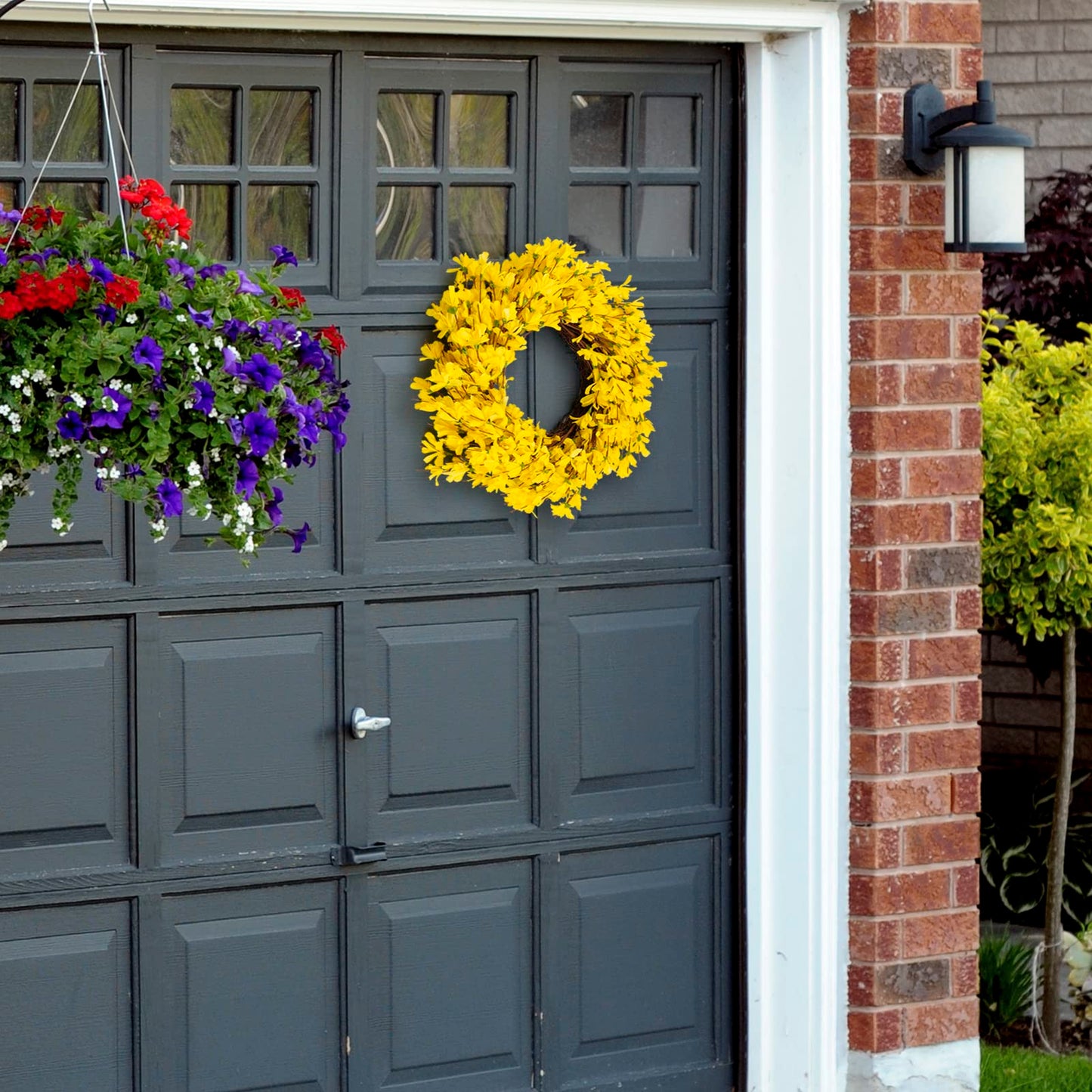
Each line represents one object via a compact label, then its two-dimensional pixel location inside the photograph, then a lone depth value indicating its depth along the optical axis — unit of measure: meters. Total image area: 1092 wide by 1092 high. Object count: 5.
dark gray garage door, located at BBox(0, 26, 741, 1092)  7.36
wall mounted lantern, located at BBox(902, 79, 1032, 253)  7.82
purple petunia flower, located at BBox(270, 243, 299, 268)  6.03
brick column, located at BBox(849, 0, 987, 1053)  8.12
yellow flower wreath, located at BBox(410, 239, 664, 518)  7.75
